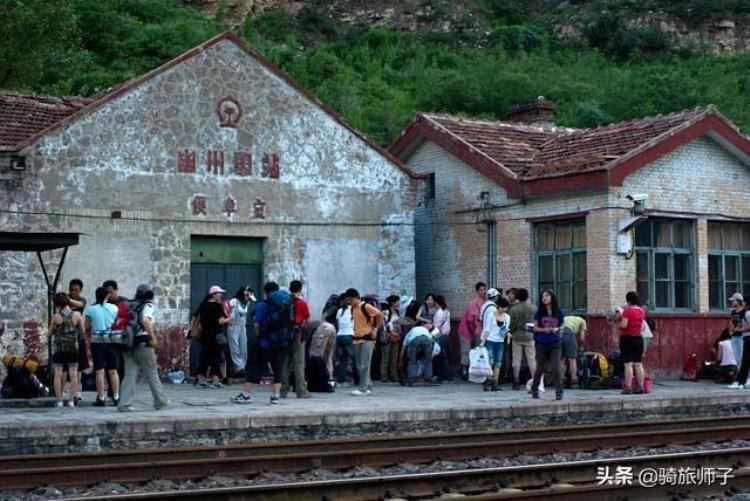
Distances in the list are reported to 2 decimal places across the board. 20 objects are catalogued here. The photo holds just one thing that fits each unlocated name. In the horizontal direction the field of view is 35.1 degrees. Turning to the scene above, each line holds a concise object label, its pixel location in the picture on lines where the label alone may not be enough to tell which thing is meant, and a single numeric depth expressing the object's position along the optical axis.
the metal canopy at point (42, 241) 16.89
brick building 22.50
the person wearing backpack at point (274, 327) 17.36
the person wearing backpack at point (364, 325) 18.89
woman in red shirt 19.20
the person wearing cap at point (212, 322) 19.39
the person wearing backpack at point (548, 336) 18.11
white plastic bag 20.48
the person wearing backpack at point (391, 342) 22.30
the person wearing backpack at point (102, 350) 16.78
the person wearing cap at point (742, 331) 20.34
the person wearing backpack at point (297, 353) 17.53
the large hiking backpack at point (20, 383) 17.84
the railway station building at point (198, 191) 20.92
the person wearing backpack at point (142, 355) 16.14
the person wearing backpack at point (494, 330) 20.28
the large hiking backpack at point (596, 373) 21.56
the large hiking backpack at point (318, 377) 19.95
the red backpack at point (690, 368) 23.42
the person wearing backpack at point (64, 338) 16.47
